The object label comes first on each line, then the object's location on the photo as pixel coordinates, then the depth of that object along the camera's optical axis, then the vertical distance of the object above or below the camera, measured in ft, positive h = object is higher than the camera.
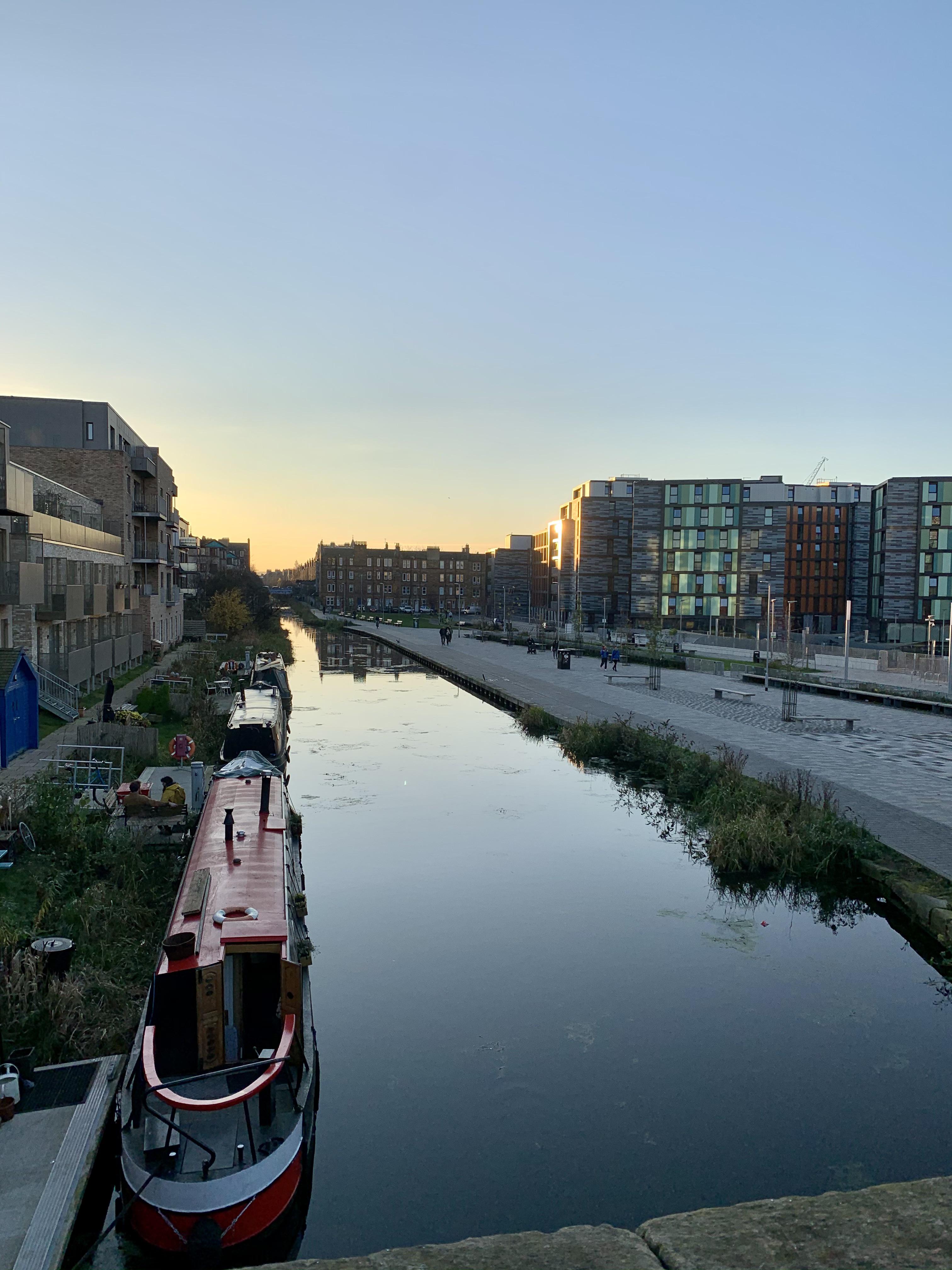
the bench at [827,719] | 109.60 -15.45
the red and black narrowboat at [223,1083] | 24.90 -16.14
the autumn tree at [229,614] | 229.25 -7.62
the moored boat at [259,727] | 72.28 -12.41
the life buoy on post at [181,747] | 69.87 -13.10
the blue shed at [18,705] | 72.33 -10.82
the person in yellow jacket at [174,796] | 61.05 -14.88
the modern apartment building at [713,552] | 348.38 +19.25
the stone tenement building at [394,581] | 643.86 +6.41
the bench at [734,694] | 136.36 -15.11
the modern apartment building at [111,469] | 146.82 +19.59
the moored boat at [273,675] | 115.96 -12.07
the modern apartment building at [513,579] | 544.62 +8.68
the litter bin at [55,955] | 36.55 -15.62
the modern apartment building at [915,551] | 315.37 +19.21
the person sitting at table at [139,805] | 58.74 -14.87
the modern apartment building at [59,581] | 87.76 +0.02
